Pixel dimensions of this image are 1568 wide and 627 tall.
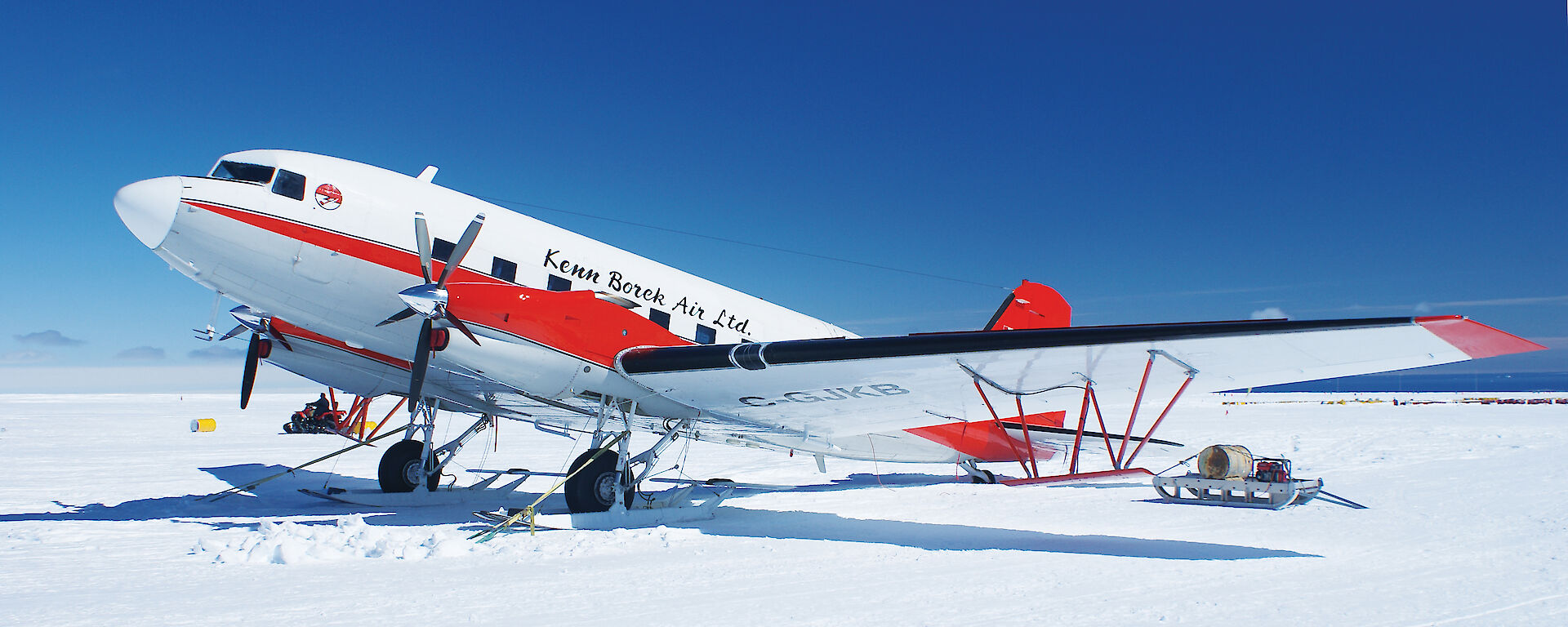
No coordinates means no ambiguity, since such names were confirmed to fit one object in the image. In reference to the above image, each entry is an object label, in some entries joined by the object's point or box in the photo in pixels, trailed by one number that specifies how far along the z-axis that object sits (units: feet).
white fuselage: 31.48
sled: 43.60
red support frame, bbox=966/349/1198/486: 30.07
